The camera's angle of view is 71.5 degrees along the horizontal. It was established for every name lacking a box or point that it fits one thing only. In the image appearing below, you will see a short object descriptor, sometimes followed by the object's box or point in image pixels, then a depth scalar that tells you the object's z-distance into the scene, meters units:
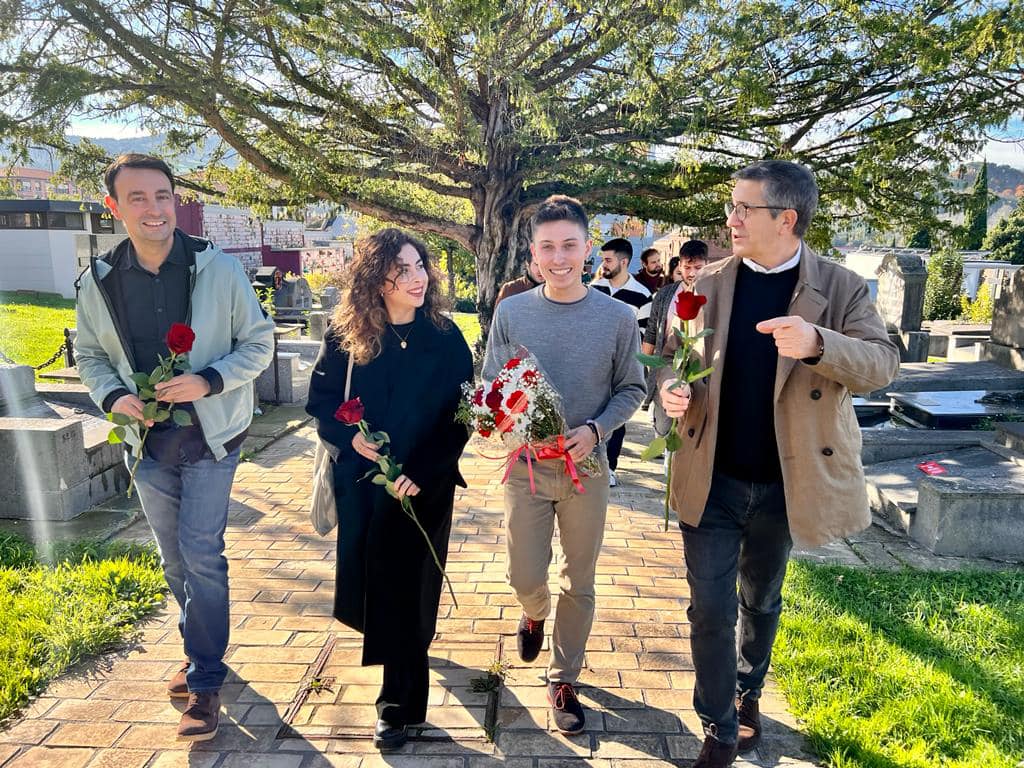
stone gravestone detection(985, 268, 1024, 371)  9.20
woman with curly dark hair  2.81
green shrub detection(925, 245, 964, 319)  22.59
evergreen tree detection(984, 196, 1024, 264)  37.88
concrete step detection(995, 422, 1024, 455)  6.12
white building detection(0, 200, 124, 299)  28.59
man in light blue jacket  2.84
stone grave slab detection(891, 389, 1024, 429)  7.73
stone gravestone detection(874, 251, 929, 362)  11.77
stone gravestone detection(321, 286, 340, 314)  25.32
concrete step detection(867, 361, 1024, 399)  8.75
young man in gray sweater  2.86
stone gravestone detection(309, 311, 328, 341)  15.57
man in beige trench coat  2.44
